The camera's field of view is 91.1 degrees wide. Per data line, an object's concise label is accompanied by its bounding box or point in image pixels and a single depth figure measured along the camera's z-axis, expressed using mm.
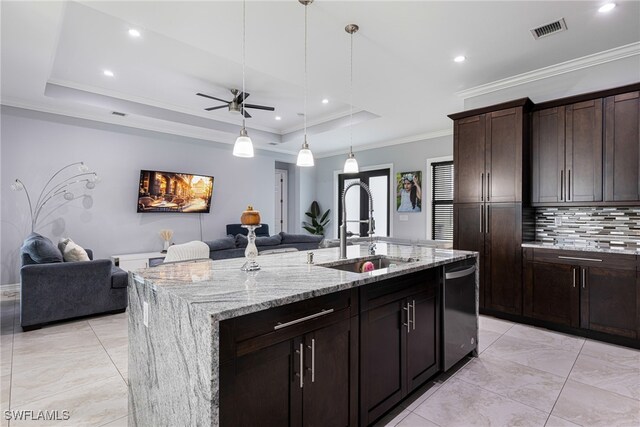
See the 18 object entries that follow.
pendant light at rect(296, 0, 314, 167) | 2752
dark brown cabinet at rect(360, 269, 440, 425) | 1752
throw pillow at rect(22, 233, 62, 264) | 3482
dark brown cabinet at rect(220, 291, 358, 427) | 1187
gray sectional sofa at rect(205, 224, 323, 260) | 4102
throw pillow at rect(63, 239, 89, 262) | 3857
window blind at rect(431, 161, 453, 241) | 6328
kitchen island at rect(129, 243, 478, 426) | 1164
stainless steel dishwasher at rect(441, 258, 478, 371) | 2363
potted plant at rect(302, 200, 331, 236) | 8586
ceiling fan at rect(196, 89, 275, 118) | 4677
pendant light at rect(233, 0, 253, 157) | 2336
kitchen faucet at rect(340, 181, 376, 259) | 2441
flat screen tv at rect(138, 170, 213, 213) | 5895
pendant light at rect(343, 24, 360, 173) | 2799
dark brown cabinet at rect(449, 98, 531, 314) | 3547
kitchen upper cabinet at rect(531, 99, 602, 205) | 3229
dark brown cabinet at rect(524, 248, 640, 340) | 2928
